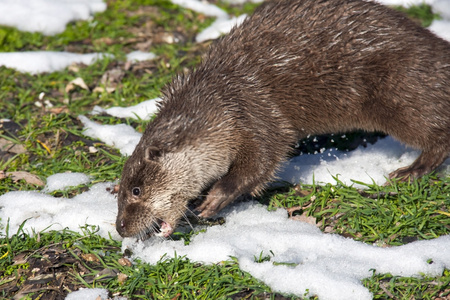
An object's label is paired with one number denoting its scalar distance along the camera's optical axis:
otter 7.43
